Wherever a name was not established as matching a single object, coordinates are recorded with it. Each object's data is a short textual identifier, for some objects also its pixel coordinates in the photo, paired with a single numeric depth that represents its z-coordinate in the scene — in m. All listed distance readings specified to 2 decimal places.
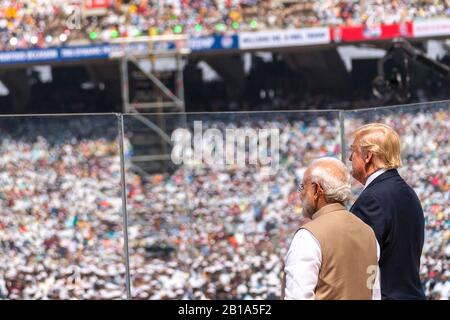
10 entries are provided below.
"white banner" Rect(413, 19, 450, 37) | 23.58
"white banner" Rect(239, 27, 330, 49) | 24.45
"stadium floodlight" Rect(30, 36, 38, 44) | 25.83
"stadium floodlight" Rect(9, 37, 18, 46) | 26.01
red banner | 23.55
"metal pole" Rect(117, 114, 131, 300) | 7.84
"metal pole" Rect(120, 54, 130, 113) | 22.17
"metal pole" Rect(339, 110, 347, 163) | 7.91
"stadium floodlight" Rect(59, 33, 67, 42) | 25.84
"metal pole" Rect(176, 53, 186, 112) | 23.33
